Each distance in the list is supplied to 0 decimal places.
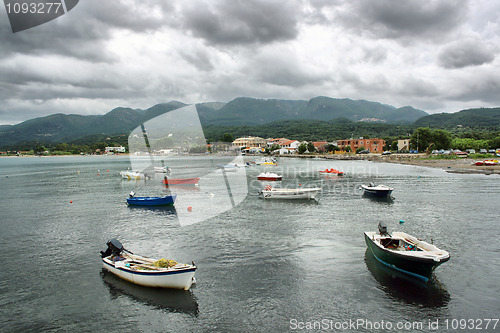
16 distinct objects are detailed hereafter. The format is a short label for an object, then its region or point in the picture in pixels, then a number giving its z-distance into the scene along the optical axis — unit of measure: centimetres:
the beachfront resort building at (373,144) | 16575
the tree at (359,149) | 16200
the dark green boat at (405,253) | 1553
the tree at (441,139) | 12675
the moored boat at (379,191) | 4181
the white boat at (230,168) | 9275
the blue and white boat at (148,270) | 1564
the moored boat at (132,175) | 7444
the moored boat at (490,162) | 8050
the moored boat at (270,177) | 6562
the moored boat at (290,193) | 4141
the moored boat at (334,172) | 7344
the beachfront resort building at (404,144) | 15362
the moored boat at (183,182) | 5752
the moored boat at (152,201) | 3881
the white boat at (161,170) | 8582
